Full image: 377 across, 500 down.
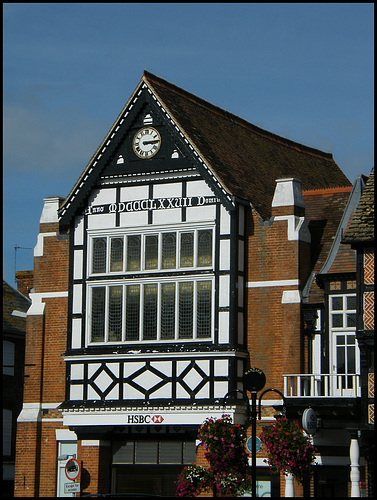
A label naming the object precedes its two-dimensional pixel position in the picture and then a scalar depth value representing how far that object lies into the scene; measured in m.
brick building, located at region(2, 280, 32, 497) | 40.97
